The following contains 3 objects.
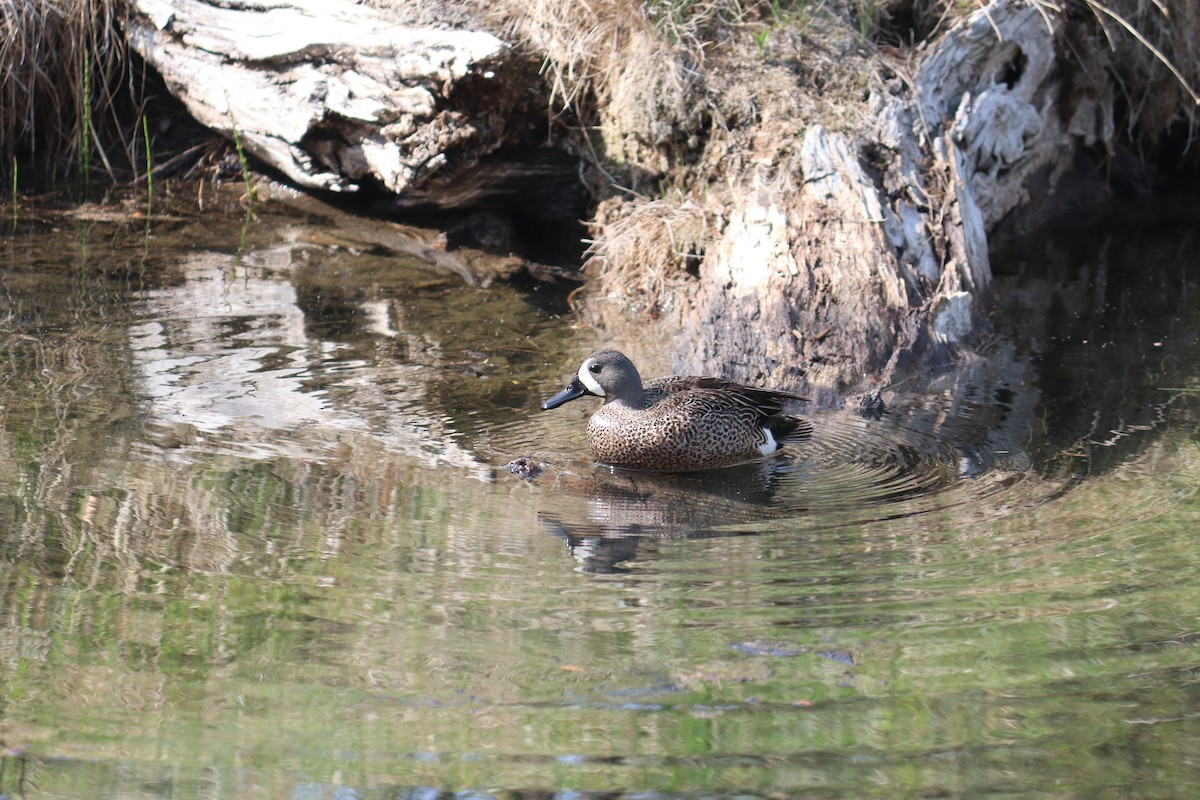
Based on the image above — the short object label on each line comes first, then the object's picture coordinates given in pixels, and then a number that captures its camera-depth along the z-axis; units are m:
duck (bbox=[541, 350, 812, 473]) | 10.50
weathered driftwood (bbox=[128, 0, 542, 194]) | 14.84
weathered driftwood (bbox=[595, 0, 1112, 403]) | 12.62
